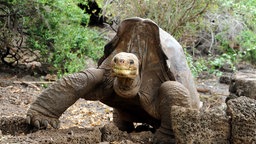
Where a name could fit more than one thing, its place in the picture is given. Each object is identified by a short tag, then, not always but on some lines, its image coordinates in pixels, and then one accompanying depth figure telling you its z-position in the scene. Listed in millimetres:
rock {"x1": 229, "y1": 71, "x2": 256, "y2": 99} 8555
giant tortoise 6004
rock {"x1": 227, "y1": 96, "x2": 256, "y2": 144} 4557
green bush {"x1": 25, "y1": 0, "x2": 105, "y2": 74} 14297
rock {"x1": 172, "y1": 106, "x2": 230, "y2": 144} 4746
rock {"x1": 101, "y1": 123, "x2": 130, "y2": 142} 5401
